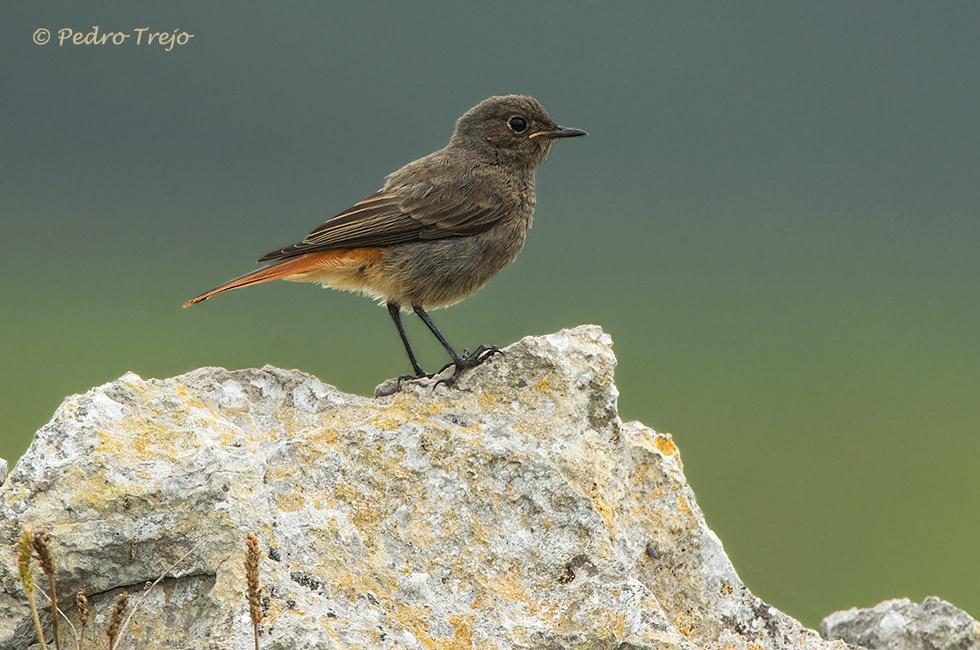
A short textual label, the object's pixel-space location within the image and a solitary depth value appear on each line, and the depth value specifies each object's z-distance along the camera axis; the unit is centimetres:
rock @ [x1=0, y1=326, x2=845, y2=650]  764
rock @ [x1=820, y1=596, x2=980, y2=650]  1023
